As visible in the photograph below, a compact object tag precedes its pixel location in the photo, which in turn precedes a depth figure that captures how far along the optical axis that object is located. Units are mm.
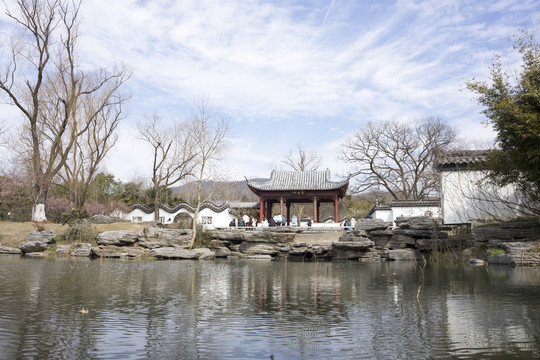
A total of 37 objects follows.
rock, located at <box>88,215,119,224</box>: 25673
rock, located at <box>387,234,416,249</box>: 19141
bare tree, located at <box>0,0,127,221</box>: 22547
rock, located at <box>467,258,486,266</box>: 14620
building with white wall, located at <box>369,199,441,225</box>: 27628
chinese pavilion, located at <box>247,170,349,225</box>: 26875
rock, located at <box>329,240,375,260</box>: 18391
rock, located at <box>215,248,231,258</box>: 19891
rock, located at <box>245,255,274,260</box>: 19641
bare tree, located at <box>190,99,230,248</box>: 23567
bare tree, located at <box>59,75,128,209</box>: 25688
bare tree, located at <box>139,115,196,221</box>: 30469
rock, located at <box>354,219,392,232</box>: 20219
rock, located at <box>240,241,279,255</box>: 20359
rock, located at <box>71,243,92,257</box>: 18203
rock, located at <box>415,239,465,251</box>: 17125
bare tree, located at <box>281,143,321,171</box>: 41947
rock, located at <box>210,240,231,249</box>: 21441
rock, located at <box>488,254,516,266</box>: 13452
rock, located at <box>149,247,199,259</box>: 17844
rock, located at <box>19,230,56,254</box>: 18312
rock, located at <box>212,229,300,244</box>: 20719
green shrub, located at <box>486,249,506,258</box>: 14838
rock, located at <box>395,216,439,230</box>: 18766
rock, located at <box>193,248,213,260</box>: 18172
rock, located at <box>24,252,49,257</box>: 17656
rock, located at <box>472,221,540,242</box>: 15227
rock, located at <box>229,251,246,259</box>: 20203
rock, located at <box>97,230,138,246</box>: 19109
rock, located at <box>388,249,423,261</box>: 18031
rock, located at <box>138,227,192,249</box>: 19656
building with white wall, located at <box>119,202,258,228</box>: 34125
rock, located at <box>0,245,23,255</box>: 18125
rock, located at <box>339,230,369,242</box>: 19078
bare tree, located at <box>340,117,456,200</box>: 33250
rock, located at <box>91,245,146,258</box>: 18020
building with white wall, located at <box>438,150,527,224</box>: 17641
